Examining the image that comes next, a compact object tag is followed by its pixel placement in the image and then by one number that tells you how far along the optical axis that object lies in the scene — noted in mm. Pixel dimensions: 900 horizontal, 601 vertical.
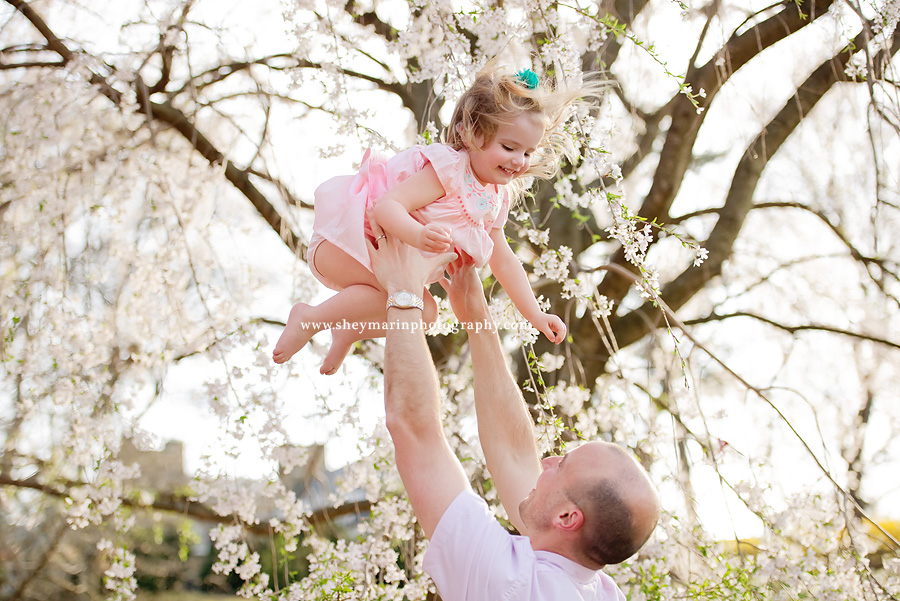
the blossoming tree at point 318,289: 3238
